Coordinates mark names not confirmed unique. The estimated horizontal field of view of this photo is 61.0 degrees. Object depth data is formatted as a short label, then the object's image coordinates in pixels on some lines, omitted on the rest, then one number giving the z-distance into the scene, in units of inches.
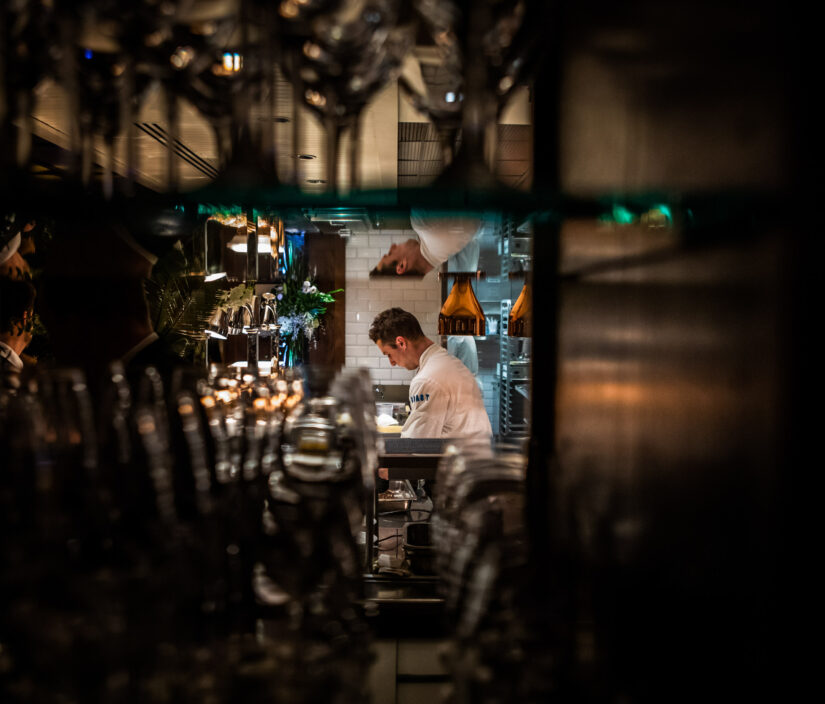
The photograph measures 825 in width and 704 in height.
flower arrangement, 268.7
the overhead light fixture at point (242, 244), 171.8
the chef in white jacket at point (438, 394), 144.8
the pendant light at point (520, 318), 130.3
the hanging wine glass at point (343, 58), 31.7
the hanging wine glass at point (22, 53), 30.6
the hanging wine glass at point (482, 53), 30.4
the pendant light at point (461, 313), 127.3
